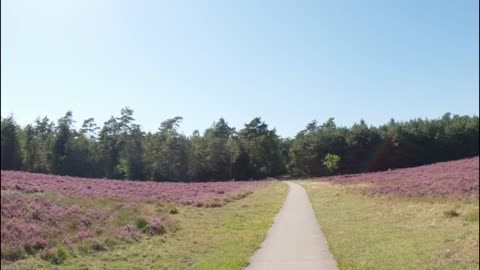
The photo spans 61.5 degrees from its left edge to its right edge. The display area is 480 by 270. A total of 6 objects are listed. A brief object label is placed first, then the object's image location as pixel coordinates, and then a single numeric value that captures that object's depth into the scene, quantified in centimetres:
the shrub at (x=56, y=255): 984
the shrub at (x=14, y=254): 861
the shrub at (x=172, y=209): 2127
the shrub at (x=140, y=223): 1511
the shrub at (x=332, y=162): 8350
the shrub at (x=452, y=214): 1468
